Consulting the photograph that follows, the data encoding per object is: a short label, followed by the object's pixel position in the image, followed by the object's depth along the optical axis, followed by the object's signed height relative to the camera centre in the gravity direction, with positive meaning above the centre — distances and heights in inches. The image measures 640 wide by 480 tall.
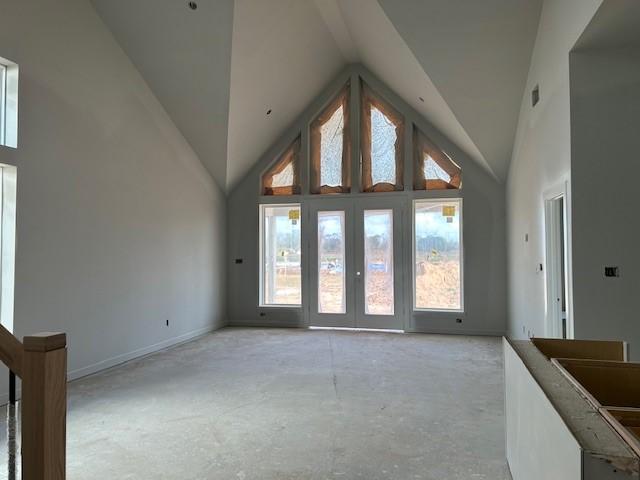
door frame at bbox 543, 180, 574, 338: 161.2 -3.9
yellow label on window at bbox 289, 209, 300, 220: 307.9 +27.0
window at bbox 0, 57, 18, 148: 150.9 +52.4
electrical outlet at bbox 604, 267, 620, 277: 131.7 -6.8
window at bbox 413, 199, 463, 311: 278.7 -2.7
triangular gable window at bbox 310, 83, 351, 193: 297.6 +71.8
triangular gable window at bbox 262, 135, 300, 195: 306.5 +55.0
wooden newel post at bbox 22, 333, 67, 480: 48.6 -17.4
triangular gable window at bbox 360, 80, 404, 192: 288.5 +72.4
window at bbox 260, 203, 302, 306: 306.7 -2.0
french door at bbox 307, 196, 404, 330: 286.0 -7.1
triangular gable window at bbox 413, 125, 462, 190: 278.8 +53.9
